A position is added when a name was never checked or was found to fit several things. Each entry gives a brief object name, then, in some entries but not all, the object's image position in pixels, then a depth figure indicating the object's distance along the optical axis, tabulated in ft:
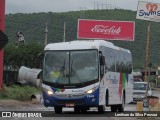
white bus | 77.20
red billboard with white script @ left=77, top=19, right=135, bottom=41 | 236.12
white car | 140.97
